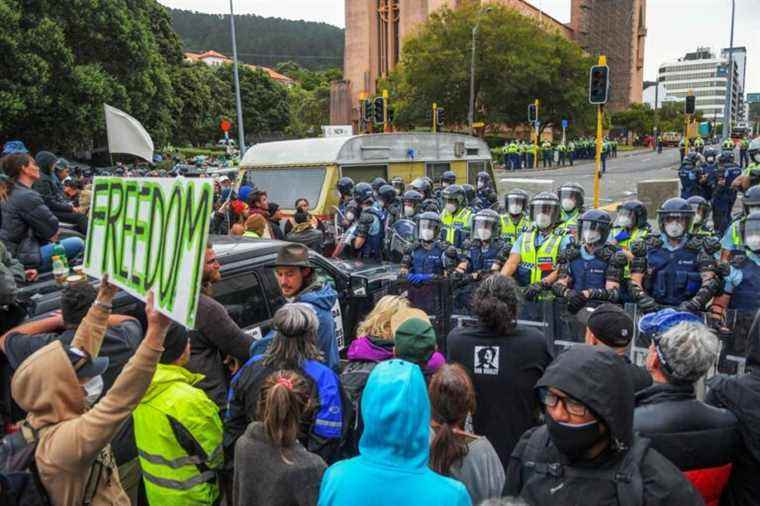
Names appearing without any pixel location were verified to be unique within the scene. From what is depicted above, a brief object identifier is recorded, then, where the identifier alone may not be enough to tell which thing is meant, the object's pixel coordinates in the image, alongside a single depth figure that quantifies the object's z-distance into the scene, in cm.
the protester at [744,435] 283
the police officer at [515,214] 826
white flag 1009
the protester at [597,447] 224
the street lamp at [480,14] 3834
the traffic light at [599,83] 1379
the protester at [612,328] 367
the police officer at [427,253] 781
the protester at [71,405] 240
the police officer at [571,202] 802
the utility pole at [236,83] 2438
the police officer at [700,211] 764
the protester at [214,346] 419
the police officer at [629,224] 724
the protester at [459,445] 280
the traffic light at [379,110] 2598
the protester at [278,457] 293
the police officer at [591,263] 625
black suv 454
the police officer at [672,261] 618
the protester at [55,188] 830
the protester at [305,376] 339
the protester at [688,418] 272
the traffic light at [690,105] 3503
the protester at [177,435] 334
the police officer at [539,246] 705
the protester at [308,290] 433
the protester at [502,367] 385
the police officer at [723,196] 1586
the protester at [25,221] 622
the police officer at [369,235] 945
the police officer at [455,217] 899
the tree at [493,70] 5053
